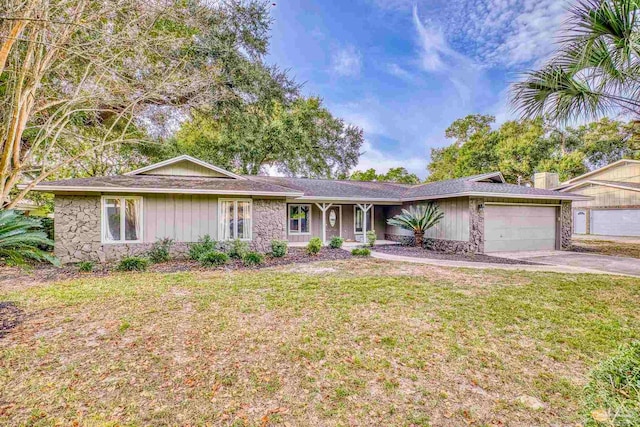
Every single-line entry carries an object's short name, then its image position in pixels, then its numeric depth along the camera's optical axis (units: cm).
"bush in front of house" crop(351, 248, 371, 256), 1040
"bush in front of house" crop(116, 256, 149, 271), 803
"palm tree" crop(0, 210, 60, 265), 402
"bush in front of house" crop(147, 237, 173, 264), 931
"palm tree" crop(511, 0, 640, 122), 389
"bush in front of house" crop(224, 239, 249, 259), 965
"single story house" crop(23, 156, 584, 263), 921
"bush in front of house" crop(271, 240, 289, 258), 998
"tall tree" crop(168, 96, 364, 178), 1227
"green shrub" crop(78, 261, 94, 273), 787
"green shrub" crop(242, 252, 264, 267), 871
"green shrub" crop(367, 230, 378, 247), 1344
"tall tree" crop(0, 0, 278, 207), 454
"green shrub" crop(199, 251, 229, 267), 854
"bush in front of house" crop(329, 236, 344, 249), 1214
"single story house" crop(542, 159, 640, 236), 1747
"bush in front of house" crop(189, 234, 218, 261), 948
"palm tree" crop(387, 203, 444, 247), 1266
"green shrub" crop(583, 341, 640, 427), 143
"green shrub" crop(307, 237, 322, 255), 1046
